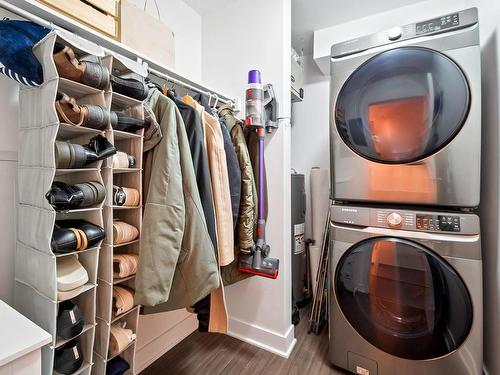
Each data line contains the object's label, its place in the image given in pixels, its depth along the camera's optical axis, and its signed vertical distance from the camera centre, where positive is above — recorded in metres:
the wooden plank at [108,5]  0.97 +0.74
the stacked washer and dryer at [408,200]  1.02 -0.07
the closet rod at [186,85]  1.15 +0.53
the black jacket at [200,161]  1.04 +0.10
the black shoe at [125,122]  0.84 +0.23
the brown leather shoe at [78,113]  0.73 +0.22
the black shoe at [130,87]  0.86 +0.35
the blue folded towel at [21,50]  0.73 +0.41
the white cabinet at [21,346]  0.53 -0.36
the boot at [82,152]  0.74 +0.10
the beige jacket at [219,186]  1.12 +0.00
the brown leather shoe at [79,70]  0.72 +0.36
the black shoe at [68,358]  0.76 -0.54
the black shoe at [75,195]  0.70 -0.03
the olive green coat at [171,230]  0.85 -0.16
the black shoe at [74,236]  0.72 -0.16
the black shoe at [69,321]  0.74 -0.42
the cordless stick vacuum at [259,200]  1.33 -0.08
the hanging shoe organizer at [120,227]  0.85 -0.15
